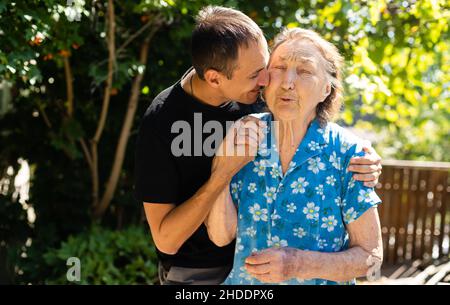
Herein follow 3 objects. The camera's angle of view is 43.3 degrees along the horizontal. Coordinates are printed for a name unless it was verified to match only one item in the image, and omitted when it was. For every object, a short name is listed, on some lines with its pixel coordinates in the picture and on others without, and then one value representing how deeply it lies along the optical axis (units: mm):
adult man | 2203
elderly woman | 2051
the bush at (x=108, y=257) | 4363
